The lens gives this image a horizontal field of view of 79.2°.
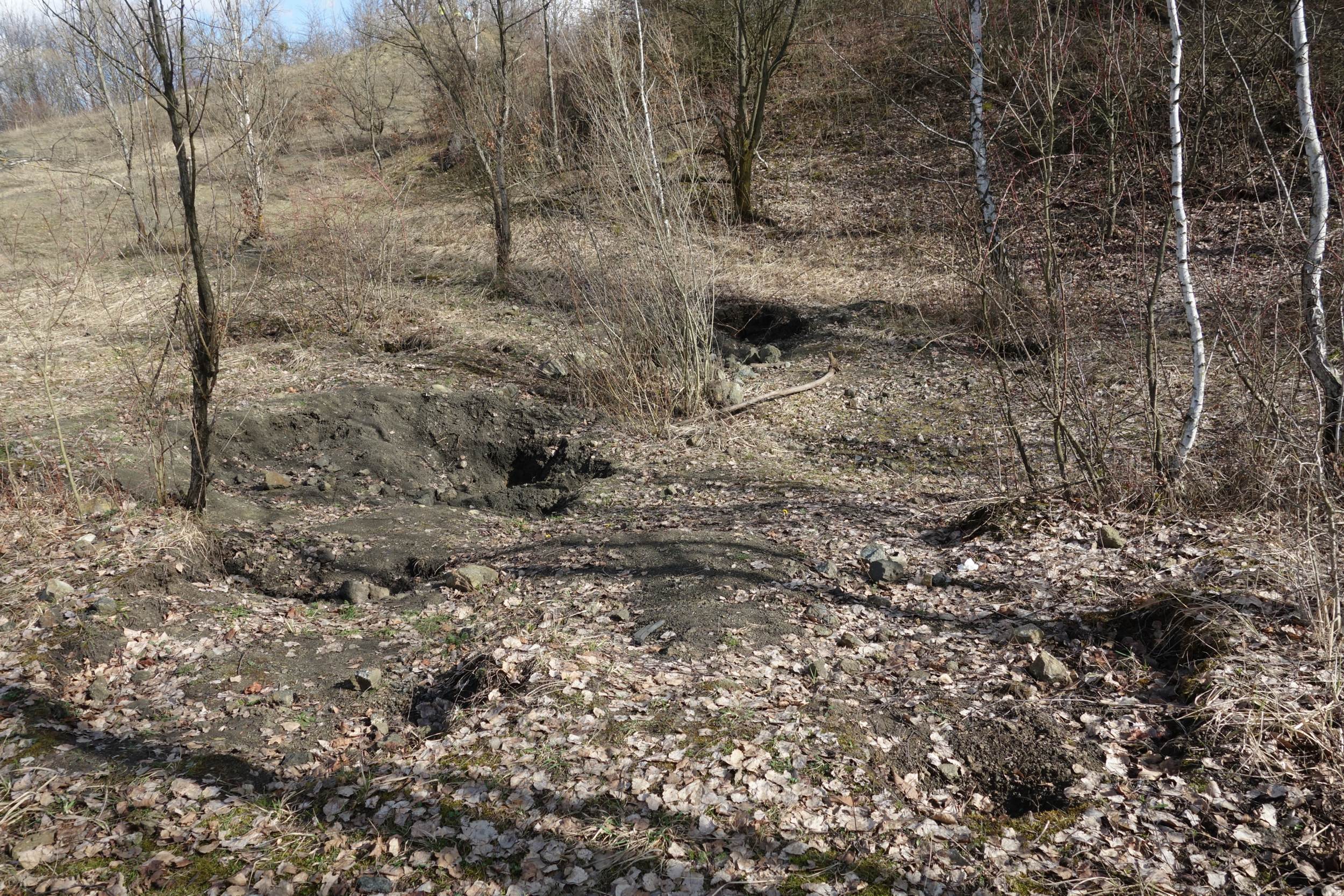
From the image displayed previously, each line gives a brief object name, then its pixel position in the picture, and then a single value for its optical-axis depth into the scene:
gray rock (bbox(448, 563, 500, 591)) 4.86
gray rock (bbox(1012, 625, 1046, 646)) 4.01
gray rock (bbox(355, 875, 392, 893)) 2.75
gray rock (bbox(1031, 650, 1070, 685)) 3.68
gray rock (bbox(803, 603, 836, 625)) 4.39
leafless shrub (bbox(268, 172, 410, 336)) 10.73
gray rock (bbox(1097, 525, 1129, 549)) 4.79
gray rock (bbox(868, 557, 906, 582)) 4.84
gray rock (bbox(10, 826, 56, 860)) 2.77
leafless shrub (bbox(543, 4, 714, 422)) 7.73
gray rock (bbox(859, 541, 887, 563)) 5.02
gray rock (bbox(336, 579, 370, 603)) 4.89
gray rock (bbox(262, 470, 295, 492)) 6.65
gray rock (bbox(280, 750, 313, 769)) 3.37
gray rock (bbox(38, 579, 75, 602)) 4.30
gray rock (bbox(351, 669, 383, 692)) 3.88
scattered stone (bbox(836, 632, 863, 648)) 4.17
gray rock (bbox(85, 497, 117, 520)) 5.27
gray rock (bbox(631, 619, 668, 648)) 4.25
